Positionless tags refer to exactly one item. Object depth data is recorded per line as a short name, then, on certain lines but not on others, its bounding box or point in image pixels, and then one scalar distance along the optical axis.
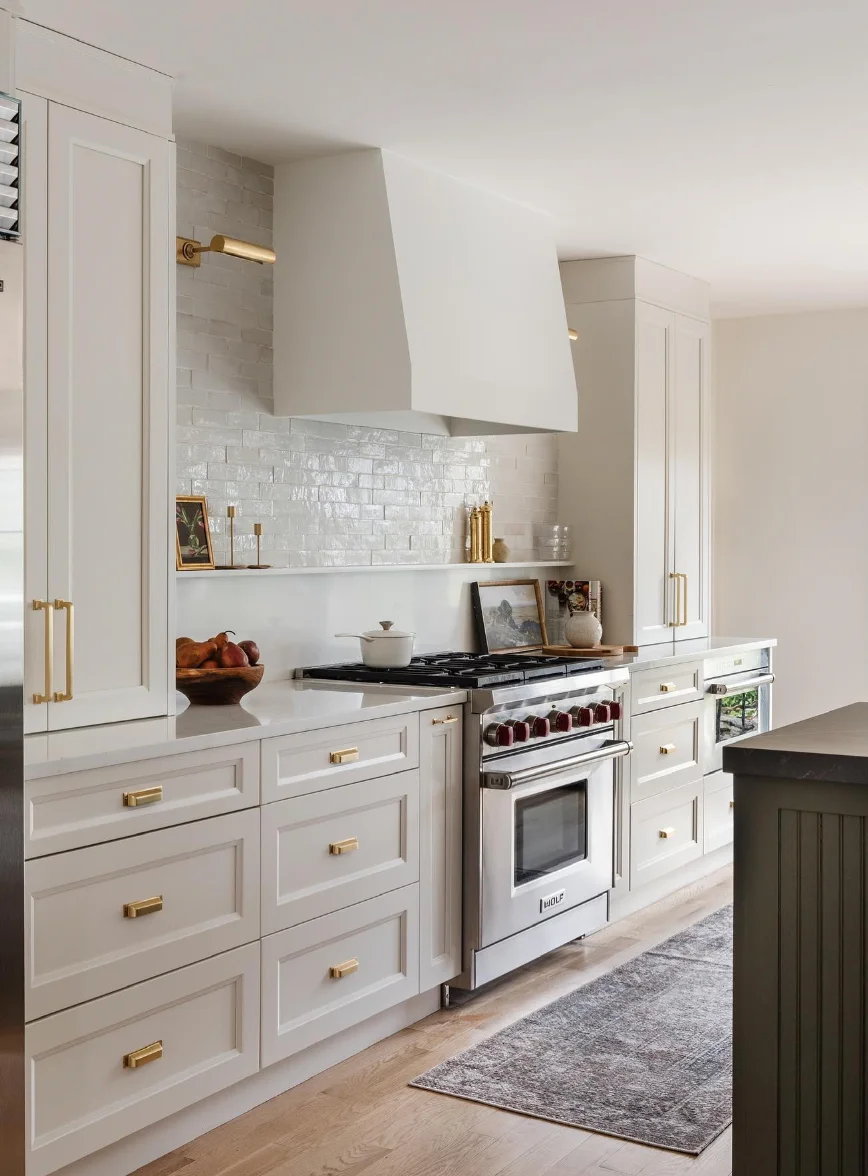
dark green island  2.22
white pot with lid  4.26
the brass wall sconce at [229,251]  3.73
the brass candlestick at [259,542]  4.10
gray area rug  3.20
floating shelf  3.87
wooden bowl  3.51
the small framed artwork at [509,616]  5.23
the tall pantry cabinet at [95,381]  2.91
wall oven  5.59
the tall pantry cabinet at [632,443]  5.57
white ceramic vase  5.32
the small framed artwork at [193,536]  3.80
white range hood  4.07
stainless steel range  3.92
